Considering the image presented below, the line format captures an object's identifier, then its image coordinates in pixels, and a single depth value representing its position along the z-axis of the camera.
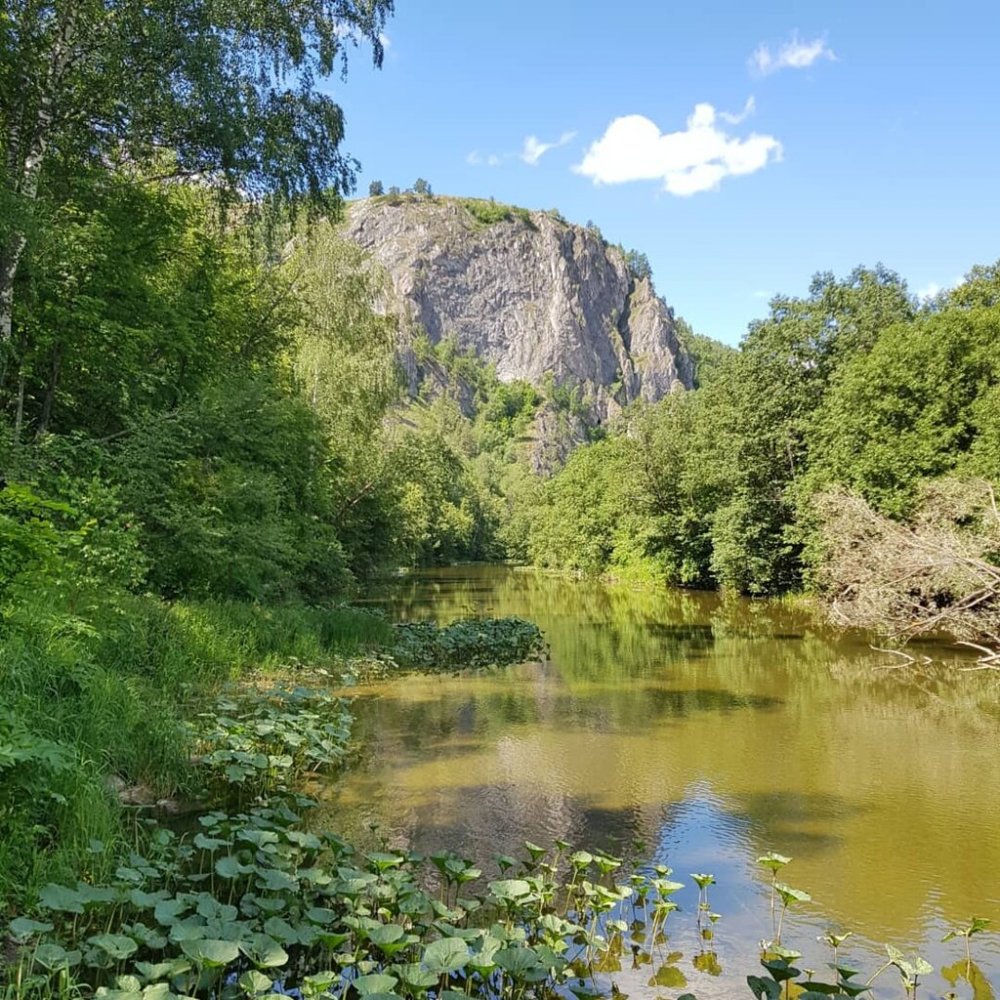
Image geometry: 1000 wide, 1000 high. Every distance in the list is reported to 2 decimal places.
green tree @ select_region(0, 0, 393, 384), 9.28
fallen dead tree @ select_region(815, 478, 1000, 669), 14.45
